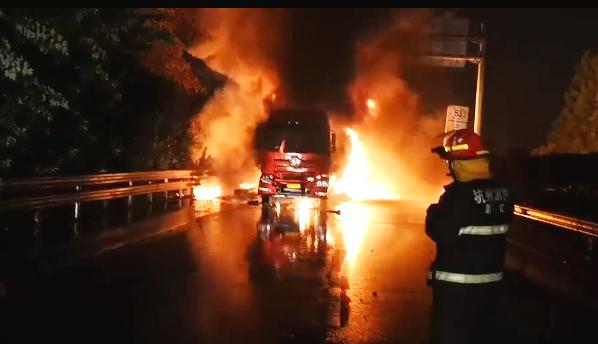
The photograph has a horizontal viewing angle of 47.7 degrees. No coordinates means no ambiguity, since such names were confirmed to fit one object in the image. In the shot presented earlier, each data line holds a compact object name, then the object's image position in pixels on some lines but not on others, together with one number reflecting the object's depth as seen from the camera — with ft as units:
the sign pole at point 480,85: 60.85
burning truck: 62.28
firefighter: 12.53
